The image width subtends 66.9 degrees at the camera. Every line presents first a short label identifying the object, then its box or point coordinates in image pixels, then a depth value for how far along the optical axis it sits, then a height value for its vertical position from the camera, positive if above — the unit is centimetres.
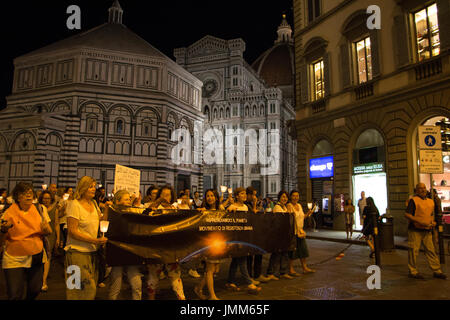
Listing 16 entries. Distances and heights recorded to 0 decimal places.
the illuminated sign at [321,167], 1784 +179
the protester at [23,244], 399 -53
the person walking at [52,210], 653 -20
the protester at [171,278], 487 -114
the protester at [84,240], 400 -47
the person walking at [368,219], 950 -54
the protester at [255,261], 698 -126
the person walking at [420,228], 708 -58
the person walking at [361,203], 1449 -10
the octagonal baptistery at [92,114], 2969 +819
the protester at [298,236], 738 -79
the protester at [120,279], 450 -105
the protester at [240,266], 593 -119
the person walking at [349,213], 1384 -51
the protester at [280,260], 702 -124
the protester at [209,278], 543 -125
